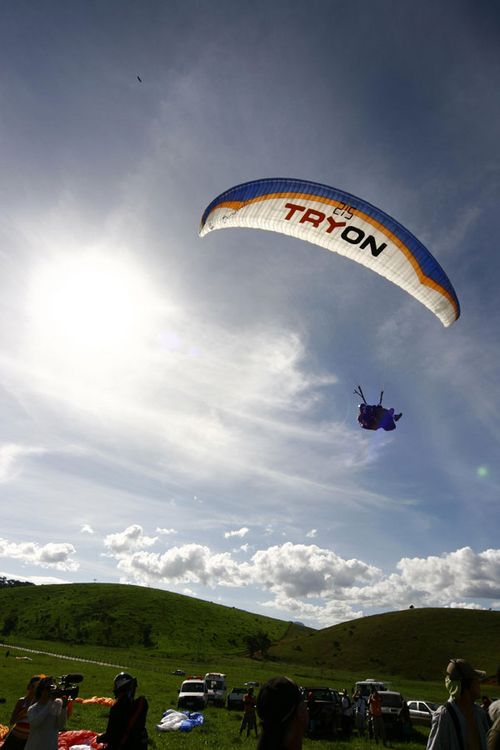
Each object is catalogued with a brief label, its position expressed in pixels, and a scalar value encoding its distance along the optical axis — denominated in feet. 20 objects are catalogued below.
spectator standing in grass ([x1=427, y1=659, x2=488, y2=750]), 14.01
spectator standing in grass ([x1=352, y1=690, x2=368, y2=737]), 71.10
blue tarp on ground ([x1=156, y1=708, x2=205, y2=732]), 60.04
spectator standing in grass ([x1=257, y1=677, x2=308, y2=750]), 9.86
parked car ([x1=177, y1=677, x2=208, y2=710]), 81.10
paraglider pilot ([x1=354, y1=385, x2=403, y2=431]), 63.62
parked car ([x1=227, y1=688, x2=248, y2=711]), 89.33
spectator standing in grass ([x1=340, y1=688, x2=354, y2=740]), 65.51
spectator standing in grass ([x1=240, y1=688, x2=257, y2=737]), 59.14
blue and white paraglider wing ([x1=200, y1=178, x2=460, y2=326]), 55.42
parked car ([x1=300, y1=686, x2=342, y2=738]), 62.44
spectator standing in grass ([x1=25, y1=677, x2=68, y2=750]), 20.35
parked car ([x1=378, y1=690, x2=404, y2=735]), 66.18
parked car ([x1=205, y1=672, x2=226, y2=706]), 94.53
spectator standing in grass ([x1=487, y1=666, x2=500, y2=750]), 15.84
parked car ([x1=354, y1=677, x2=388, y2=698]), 85.51
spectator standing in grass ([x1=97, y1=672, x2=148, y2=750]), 17.84
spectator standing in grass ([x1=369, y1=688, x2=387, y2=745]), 61.67
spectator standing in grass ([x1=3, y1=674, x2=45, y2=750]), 23.90
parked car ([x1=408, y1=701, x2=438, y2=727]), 81.10
